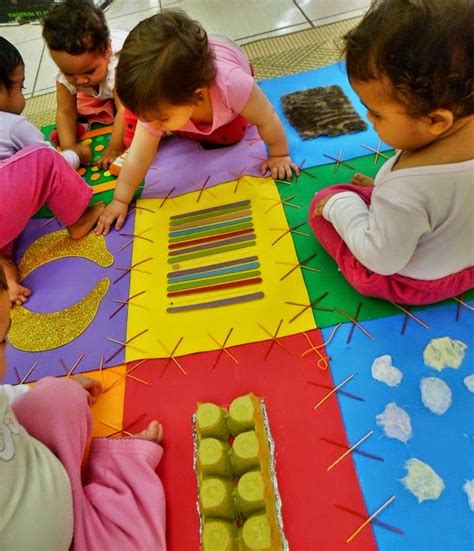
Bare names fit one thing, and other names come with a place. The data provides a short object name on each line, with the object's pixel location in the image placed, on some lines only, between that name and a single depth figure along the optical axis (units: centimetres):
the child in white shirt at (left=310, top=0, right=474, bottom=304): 61
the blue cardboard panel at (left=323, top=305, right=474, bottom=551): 71
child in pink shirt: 93
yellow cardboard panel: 98
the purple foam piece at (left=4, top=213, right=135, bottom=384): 102
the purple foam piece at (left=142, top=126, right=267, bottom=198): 130
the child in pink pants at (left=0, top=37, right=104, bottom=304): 110
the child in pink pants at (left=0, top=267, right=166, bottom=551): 63
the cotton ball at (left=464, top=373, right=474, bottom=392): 82
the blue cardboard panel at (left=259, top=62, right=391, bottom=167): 125
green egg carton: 70
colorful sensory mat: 75
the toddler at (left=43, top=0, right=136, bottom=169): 130
